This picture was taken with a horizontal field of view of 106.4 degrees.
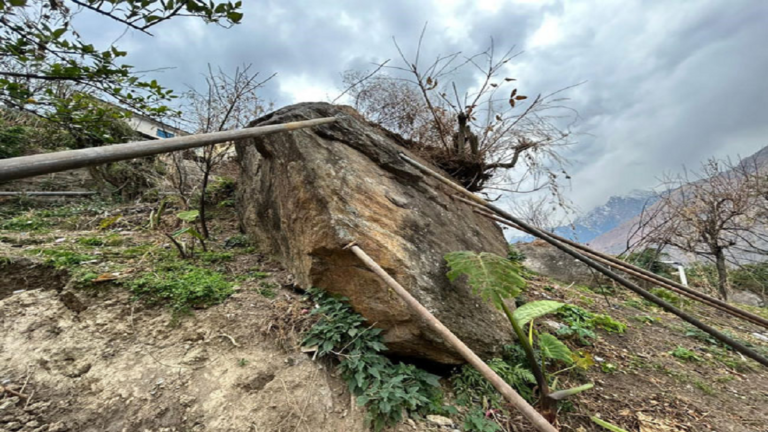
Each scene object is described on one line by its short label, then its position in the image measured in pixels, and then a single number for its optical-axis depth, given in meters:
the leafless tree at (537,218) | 9.27
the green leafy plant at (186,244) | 2.54
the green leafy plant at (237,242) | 3.18
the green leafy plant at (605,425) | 1.55
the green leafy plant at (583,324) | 2.51
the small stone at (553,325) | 2.59
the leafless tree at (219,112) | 3.22
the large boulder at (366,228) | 1.86
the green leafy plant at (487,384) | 1.71
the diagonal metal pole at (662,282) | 1.65
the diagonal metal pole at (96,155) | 0.66
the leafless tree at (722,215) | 6.91
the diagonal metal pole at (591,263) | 1.49
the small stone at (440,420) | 1.53
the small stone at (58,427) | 1.24
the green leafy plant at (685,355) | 2.53
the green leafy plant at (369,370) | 1.48
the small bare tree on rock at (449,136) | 4.22
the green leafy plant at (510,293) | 1.58
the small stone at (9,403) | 1.26
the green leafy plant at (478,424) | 1.50
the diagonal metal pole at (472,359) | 0.90
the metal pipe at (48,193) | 4.57
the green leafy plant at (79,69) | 1.72
